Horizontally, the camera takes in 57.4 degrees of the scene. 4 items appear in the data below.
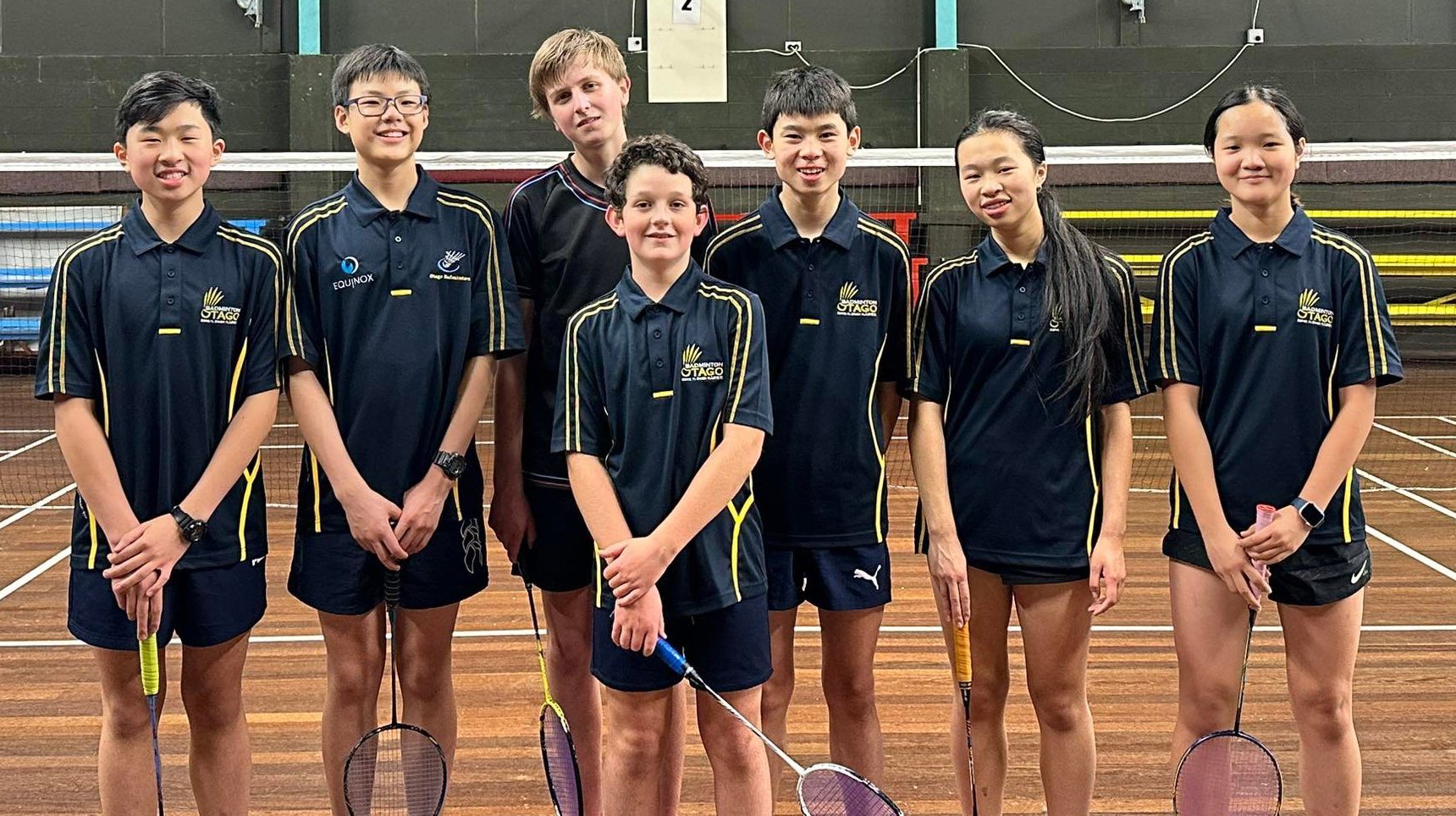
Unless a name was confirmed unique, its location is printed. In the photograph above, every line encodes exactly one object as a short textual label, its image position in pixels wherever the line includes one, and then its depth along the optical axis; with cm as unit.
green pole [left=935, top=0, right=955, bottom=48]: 1277
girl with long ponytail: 305
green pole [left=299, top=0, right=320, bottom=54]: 1270
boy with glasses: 304
